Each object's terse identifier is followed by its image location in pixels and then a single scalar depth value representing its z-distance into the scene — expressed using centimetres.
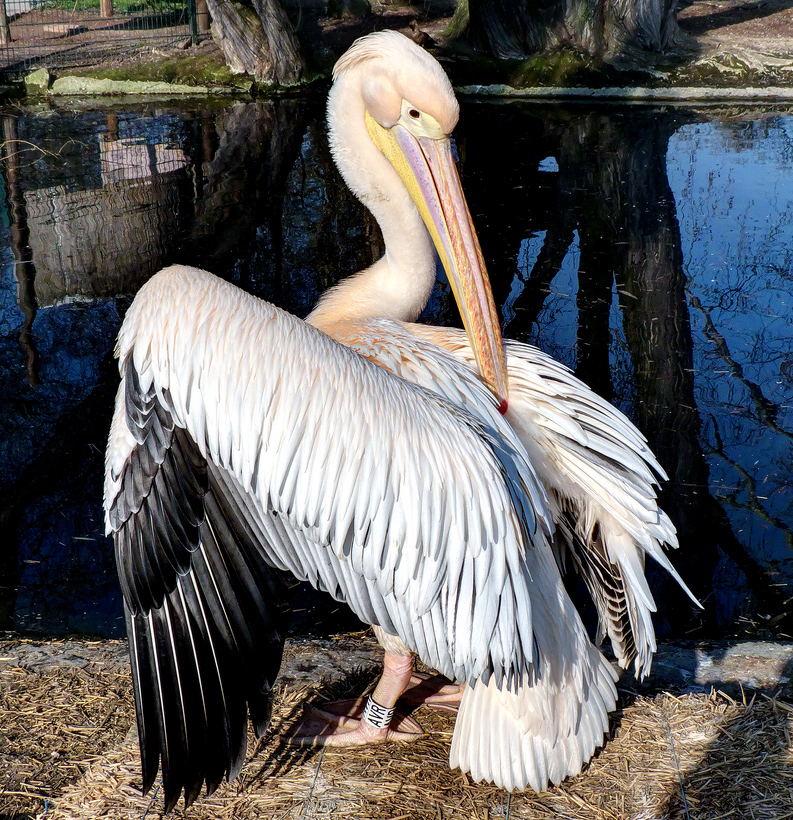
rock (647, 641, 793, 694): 274
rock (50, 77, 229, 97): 1228
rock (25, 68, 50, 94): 1216
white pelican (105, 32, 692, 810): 195
